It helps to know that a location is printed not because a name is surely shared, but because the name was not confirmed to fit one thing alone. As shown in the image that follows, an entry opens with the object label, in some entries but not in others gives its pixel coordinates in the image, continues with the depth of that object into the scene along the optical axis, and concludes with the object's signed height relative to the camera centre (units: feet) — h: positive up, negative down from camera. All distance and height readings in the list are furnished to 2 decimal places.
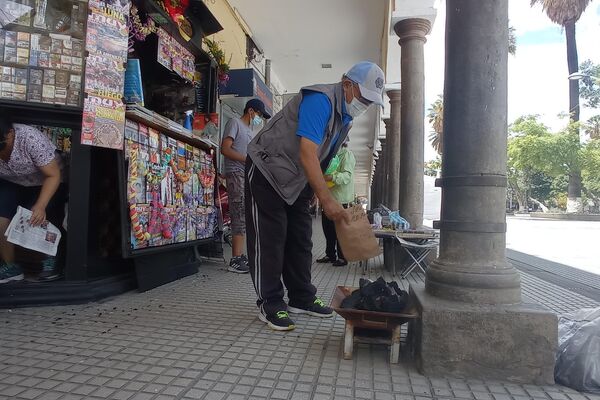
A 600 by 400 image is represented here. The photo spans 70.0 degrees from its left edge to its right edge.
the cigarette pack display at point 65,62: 10.82 +3.70
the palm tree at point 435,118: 175.30 +41.58
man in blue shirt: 8.48 +0.69
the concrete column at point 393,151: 38.60 +5.96
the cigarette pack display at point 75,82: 10.85 +3.22
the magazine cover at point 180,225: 13.84 -0.48
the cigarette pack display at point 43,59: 10.63 +3.70
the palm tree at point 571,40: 92.88 +41.92
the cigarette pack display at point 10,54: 10.28 +3.69
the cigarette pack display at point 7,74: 10.20 +3.18
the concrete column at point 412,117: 25.59 +6.09
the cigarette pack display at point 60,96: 10.71 +2.82
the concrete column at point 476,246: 6.94 -0.55
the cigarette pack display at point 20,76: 10.34 +3.20
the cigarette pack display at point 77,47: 10.93 +4.14
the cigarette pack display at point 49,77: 10.65 +3.27
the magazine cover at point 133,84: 11.89 +3.49
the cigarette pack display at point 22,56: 10.41 +3.69
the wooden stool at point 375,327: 7.52 -2.02
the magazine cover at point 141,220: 11.70 -0.29
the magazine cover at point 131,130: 11.61 +2.18
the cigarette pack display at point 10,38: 10.32 +4.08
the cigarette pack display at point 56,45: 10.77 +4.11
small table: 16.62 -0.80
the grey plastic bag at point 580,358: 6.84 -2.32
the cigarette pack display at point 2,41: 10.25 +3.98
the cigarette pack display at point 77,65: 10.90 +3.66
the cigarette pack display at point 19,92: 10.31 +2.79
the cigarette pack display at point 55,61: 10.73 +3.70
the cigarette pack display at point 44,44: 10.70 +4.11
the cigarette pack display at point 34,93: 10.46 +2.82
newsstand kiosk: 10.56 +2.10
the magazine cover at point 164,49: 13.99 +5.39
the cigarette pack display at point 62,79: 10.75 +3.25
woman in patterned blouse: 10.41 +0.74
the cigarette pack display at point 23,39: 10.46 +4.13
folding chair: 16.30 -1.39
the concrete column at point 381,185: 51.92 +4.02
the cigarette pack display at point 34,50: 10.55 +3.92
